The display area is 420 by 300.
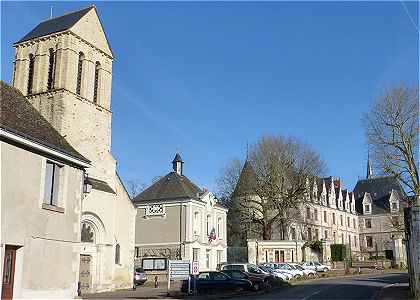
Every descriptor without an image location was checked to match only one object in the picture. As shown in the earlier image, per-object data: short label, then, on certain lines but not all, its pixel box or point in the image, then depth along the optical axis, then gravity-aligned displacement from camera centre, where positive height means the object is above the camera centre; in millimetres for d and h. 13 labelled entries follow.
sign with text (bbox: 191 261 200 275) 24078 -754
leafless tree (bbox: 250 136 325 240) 53656 +8210
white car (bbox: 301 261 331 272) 45147 -1258
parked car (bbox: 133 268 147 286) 34394 -1624
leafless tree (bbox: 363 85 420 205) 36188 +8156
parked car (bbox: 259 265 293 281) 38162 -1581
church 27812 +8354
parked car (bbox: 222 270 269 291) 27414 -1408
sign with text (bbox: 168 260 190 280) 23641 -783
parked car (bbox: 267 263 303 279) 40031 -1339
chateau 53741 +5390
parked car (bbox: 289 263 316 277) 42253 -1564
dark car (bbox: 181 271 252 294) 25891 -1571
